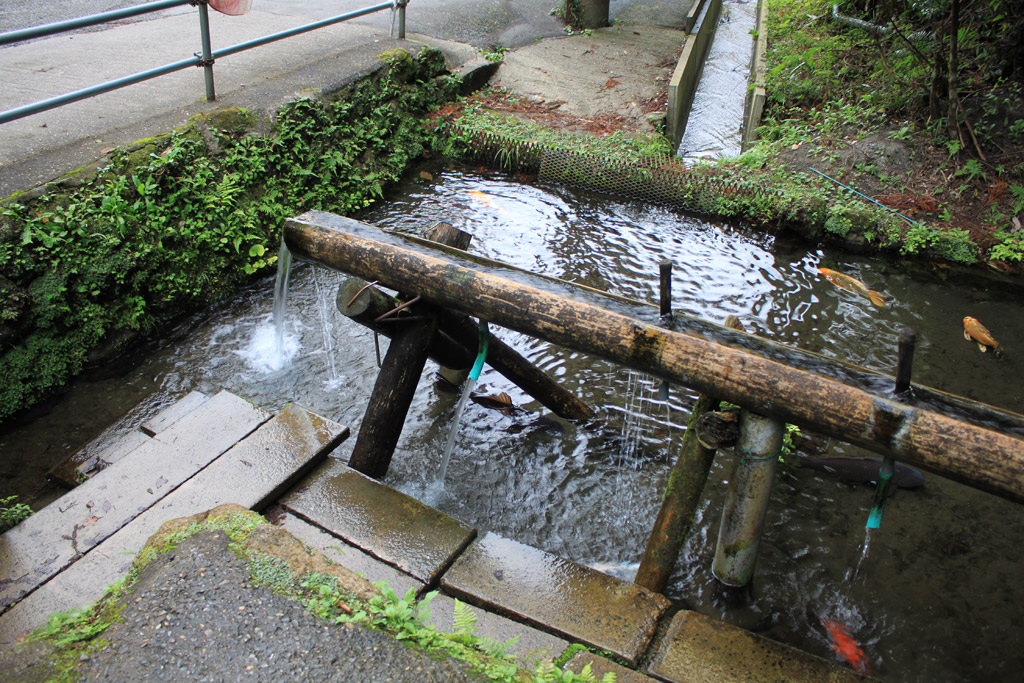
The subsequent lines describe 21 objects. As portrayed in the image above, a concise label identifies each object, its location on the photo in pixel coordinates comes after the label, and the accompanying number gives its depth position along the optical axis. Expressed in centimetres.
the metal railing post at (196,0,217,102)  564
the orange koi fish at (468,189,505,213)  705
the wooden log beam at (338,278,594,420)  313
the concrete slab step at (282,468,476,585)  279
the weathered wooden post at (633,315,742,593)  283
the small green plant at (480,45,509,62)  929
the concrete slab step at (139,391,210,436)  365
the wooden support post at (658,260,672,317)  247
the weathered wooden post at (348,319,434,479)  332
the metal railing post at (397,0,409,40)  823
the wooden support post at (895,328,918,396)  212
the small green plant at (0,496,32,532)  292
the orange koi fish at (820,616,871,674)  300
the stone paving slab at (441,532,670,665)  254
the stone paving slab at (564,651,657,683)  231
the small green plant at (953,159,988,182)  682
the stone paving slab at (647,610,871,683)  238
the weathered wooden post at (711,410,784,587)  263
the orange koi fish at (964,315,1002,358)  528
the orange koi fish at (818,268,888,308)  582
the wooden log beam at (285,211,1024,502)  220
